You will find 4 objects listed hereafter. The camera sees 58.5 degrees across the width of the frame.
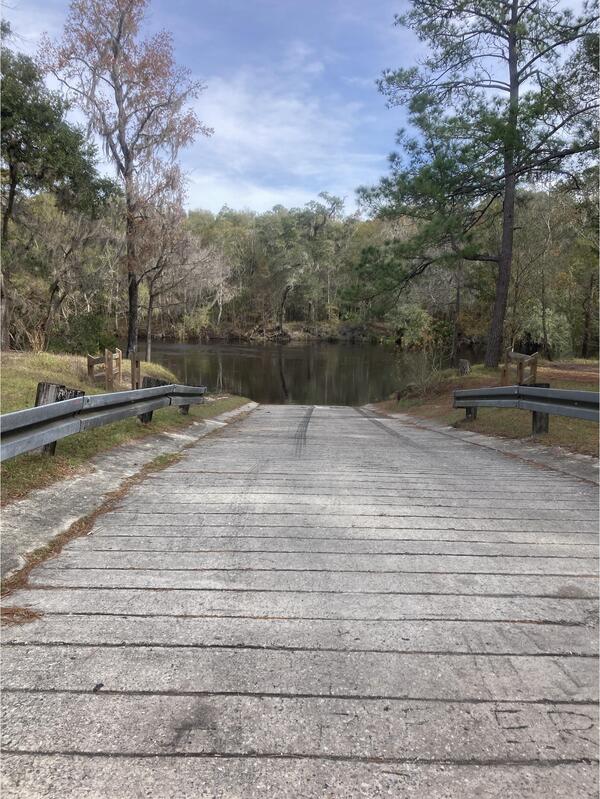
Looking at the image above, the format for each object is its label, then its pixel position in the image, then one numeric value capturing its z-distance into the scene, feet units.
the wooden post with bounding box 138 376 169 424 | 27.73
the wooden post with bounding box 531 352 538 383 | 36.01
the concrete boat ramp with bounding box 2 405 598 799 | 5.20
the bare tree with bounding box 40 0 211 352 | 69.31
